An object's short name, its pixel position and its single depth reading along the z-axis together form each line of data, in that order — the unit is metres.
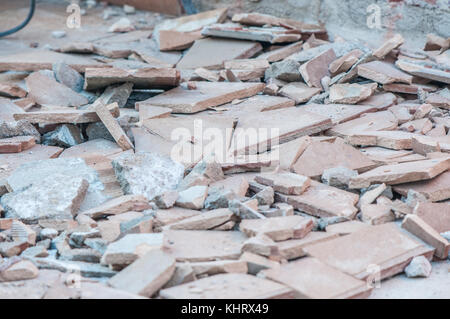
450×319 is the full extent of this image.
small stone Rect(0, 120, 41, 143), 7.90
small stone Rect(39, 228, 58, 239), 5.69
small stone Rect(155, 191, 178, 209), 5.97
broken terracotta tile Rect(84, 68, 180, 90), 8.54
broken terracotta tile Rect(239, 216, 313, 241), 5.24
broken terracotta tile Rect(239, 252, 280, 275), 4.89
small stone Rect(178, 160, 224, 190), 6.50
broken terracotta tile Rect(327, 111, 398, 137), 7.93
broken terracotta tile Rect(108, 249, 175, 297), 4.59
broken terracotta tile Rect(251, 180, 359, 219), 5.93
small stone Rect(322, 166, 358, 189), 6.54
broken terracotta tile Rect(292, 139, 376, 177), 6.88
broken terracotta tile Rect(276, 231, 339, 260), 5.11
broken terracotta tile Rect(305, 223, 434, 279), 5.01
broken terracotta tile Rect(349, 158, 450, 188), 6.18
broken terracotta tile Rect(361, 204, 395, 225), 5.80
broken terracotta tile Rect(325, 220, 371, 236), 5.53
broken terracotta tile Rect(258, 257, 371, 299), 4.56
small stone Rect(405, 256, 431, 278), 5.07
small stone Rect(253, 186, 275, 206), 6.07
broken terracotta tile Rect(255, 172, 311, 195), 6.21
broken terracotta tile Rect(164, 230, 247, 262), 5.09
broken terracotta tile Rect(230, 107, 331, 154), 7.47
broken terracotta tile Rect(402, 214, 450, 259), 5.36
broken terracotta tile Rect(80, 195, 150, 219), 6.00
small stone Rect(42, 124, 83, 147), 8.02
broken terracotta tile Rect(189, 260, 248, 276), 4.87
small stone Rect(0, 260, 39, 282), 4.77
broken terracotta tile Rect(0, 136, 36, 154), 7.62
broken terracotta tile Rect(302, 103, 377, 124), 8.39
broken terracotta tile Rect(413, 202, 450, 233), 5.81
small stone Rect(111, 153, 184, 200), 6.43
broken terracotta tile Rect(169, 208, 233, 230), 5.64
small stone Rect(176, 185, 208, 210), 6.00
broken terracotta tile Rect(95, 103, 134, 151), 7.60
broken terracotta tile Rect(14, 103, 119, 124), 7.86
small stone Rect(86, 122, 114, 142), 7.97
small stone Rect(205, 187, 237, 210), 5.94
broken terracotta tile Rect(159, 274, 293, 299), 4.50
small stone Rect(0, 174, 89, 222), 6.03
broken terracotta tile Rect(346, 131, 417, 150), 7.25
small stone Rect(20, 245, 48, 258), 5.26
